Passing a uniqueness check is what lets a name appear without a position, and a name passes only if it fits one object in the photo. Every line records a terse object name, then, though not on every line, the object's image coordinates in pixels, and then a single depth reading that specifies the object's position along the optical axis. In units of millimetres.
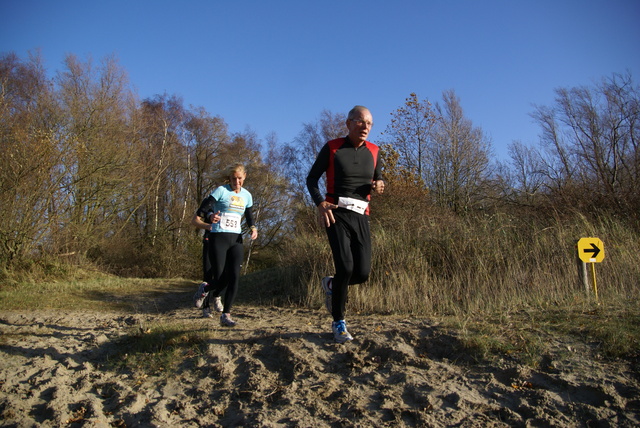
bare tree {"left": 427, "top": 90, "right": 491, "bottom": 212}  22172
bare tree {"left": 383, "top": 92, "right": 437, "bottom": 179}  22906
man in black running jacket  3670
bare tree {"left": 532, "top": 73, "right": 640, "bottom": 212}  9016
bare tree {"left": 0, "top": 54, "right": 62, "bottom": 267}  10430
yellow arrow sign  5078
